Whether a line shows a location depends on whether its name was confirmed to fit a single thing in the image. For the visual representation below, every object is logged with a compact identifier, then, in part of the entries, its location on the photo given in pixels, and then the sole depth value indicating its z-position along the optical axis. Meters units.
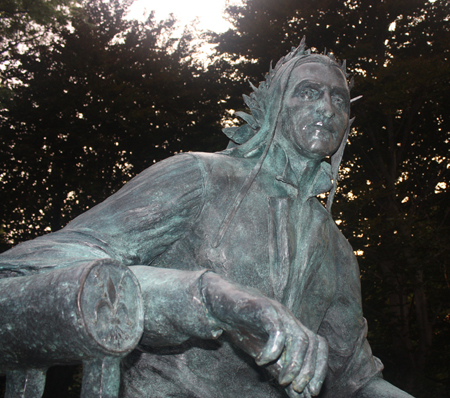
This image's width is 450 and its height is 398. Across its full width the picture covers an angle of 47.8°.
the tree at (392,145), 8.93
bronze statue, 1.34
